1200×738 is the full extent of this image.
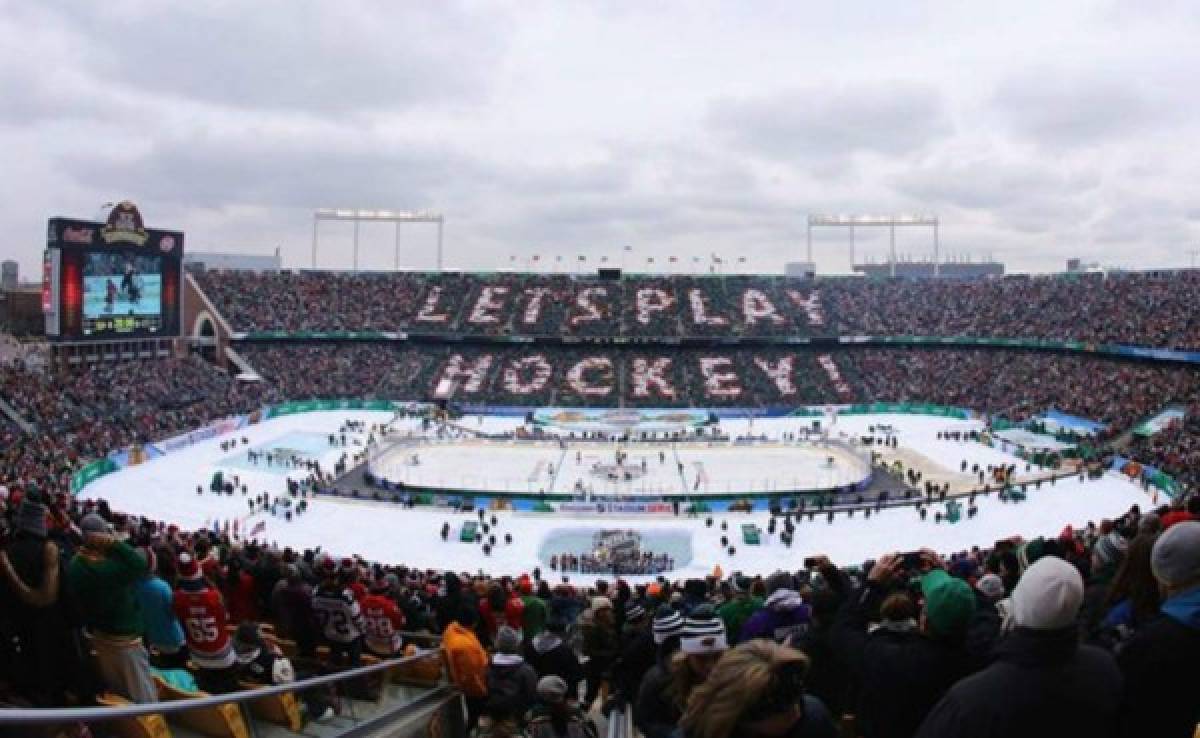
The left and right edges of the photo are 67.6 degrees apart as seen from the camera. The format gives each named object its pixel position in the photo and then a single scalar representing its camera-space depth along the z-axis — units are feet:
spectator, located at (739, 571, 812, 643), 20.67
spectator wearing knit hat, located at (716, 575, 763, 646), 28.60
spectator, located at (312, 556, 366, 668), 27.96
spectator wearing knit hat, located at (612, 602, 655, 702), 24.58
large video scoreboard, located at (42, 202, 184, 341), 174.50
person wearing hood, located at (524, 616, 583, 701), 25.18
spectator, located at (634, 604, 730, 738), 13.65
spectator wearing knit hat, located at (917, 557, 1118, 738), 10.16
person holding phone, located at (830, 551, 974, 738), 13.82
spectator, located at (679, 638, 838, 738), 9.32
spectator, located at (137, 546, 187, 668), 22.68
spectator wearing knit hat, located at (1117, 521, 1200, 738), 11.99
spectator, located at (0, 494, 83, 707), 18.53
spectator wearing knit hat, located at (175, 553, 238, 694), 23.26
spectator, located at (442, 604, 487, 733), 24.81
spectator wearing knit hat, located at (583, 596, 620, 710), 29.71
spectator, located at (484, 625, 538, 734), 20.43
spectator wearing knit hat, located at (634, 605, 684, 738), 17.28
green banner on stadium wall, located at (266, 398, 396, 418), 209.94
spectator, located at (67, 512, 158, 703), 19.63
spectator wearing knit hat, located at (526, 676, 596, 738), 18.57
